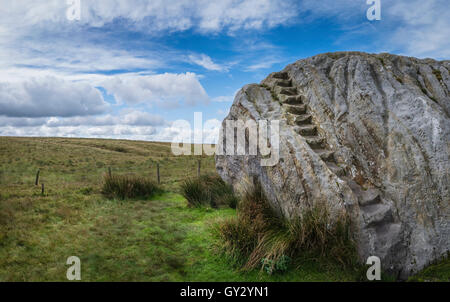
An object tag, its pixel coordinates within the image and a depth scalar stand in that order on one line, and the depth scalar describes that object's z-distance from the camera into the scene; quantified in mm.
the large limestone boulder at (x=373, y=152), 5398
